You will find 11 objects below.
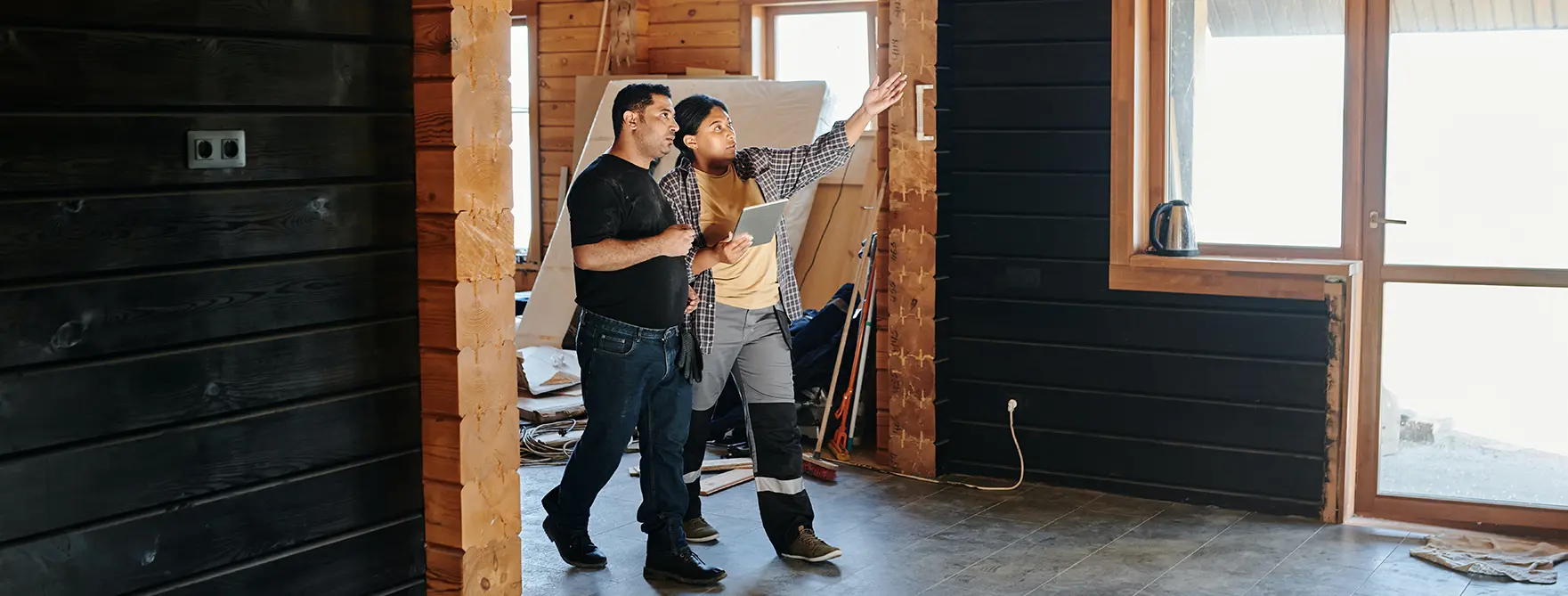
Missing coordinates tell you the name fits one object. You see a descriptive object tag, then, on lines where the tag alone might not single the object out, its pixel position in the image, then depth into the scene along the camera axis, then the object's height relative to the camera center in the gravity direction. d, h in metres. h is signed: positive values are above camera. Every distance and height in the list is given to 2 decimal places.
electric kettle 4.99 -0.03
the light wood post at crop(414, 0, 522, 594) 3.26 -0.15
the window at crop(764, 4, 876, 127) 8.20 +1.02
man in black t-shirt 3.91 -0.19
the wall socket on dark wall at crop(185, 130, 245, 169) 2.83 +0.16
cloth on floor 4.16 -0.99
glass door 4.50 -0.12
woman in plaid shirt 4.19 -0.18
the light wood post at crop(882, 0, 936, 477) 5.29 -0.08
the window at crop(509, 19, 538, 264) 9.32 +0.56
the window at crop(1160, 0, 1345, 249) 4.80 +0.34
